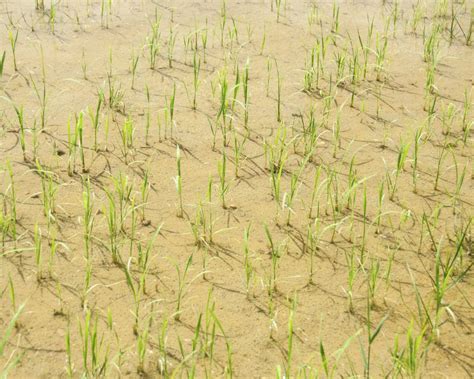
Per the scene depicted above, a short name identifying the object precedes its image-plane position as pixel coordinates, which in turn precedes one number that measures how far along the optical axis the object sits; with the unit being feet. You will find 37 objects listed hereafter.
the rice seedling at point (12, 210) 10.76
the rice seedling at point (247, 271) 10.16
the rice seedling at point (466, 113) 14.37
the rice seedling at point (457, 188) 11.96
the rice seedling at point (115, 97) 14.37
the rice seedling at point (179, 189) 11.37
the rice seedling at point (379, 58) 16.01
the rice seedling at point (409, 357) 8.42
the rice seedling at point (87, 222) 10.57
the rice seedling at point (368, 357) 8.27
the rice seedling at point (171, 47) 16.22
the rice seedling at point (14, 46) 15.26
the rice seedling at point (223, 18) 17.32
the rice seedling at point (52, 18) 17.37
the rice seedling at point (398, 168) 12.41
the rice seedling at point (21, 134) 12.53
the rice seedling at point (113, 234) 10.58
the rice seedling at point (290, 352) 8.54
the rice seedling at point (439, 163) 12.76
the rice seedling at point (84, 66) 15.46
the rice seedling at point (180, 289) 9.64
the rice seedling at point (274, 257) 10.20
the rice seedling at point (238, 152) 12.75
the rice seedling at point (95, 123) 12.88
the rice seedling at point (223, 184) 11.82
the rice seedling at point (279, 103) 14.36
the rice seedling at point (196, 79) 14.58
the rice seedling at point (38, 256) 10.04
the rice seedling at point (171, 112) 13.10
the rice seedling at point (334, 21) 18.06
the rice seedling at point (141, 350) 8.73
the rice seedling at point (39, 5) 18.30
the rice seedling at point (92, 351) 8.39
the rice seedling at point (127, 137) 12.99
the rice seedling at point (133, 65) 15.26
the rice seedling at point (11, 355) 7.99
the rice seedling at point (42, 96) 13.53
